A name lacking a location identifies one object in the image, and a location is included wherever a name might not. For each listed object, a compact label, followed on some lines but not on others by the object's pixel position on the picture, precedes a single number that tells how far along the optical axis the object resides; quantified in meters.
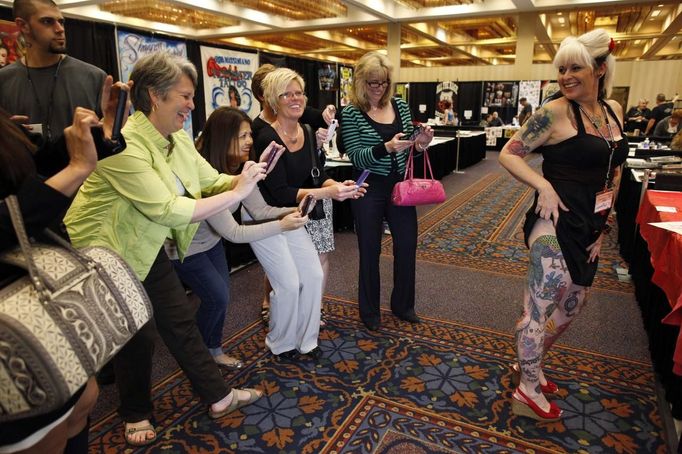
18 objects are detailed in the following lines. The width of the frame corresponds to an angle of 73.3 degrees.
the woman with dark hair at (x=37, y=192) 0.90
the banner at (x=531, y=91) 12.18
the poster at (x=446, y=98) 13.43
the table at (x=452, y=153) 7.46
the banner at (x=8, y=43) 3.30
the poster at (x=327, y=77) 6.74
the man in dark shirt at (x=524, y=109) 11.68
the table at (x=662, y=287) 1.79
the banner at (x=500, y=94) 12.60
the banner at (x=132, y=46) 3.88
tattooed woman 1.68
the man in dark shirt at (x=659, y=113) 8.66
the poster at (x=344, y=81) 7.06
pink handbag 2.46
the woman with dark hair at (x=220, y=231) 2.05
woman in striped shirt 2.42
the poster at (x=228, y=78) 4.55
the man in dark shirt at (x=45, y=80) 2.11
